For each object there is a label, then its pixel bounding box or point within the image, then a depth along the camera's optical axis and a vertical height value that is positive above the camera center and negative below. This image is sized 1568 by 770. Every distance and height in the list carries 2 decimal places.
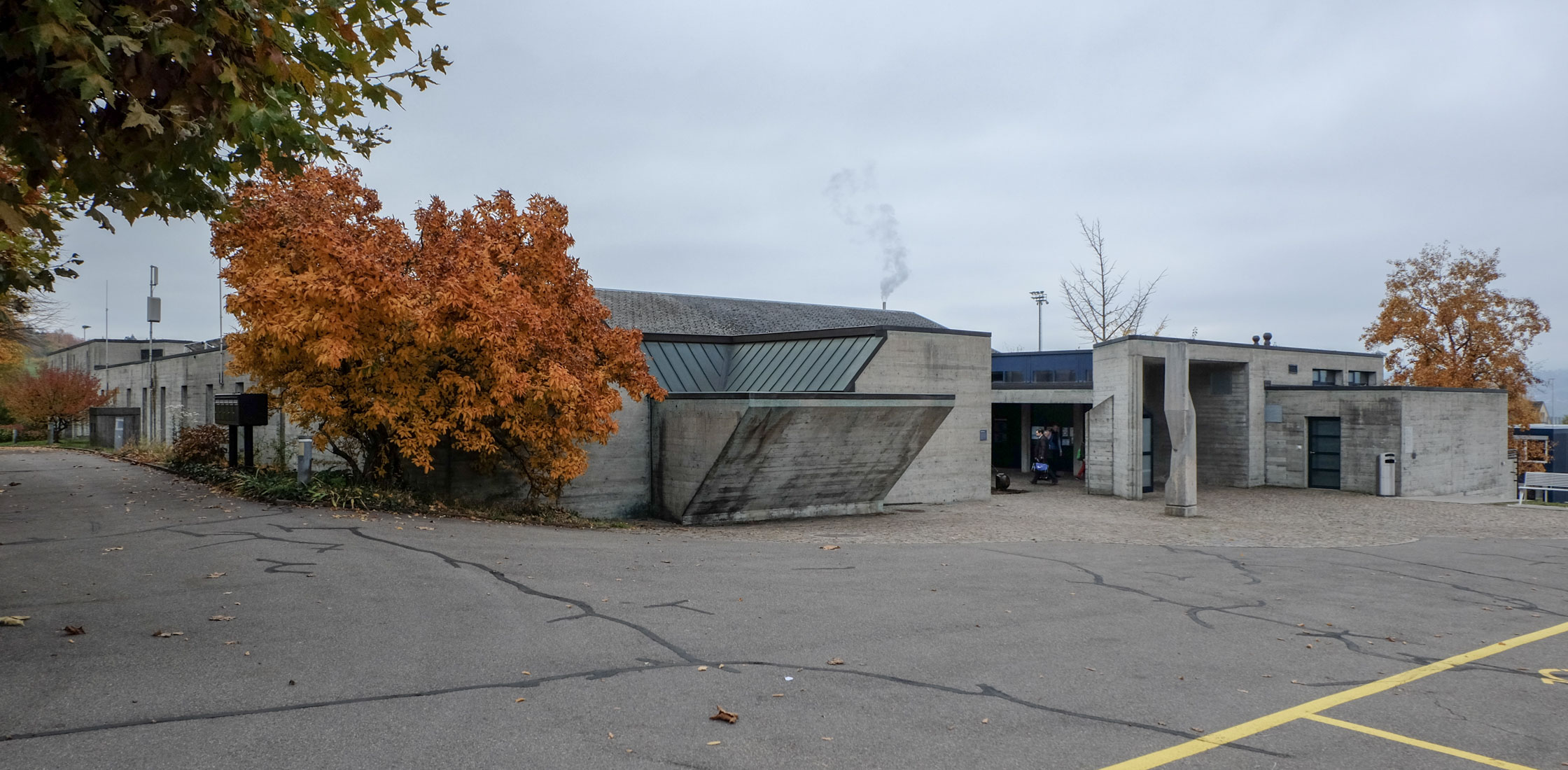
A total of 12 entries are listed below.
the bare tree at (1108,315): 41.47 +4.46
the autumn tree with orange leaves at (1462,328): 40.12 +4.05
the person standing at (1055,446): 35.44 -1.39
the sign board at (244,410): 15.45 -0.21
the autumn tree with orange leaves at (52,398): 32.09 -0.09
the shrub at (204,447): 17.89 -0.98
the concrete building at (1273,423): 25.20 -0.27
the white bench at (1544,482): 24.09 -1.73
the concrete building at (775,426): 17.05 -0.42
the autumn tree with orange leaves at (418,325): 12.86 +1.13
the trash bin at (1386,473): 26.17 -1.67
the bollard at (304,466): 14.79 -1.11
